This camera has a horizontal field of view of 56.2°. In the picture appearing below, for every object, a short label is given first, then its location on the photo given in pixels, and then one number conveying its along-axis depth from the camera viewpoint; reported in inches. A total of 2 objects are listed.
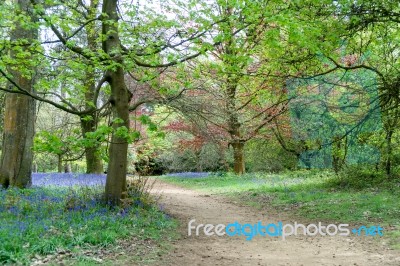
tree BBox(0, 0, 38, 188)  422.3
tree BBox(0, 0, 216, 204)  277.9
